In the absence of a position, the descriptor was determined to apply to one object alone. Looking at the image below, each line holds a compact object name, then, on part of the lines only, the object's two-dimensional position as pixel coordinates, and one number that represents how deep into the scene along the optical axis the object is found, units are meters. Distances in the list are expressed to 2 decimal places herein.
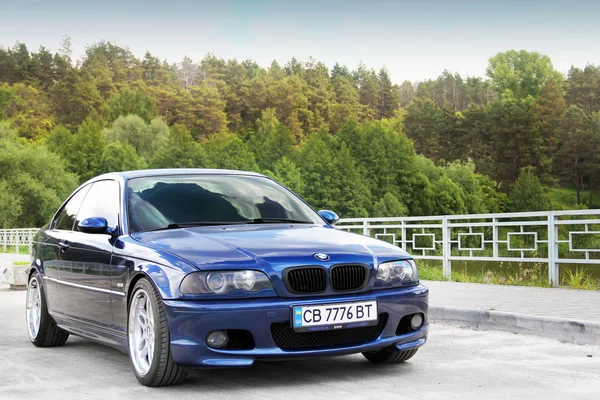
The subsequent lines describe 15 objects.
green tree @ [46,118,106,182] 108.12
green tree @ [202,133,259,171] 106.31
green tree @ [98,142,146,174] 104.06
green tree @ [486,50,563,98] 132.38
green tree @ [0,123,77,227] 85.25
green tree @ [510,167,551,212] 101.69
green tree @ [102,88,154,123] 125.12
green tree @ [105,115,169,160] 111.94
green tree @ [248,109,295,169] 110.62
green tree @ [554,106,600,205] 104.50
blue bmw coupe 5.80
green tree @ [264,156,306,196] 101.69
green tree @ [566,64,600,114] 117.31
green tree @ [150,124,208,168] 104.12
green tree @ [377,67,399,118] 158.88
